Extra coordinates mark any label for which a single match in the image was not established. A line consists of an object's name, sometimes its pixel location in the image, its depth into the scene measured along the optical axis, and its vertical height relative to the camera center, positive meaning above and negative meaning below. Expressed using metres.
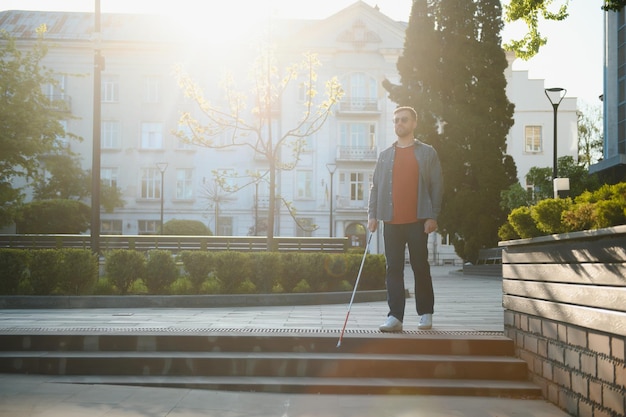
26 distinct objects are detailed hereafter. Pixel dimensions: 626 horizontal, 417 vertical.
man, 6.86 +0.18
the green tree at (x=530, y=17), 11.43 +3.64
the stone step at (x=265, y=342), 6.30 -1.09
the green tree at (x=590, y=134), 56.09 +7.78
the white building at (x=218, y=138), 49.59 +7.20
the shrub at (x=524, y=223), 5.91 +0.04
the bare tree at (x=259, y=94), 18.61 +3.63
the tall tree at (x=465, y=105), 30.00 +5.57
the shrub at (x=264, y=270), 12.71 -0.83
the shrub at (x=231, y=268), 12.63 -0.80
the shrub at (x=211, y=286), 12.71 -1.16
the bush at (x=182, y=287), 12.59 -1.17
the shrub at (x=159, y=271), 12.56 -0.86
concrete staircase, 5.78 -1.21
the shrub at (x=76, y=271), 12.35 -0.87
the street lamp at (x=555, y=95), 21.95 +4.31
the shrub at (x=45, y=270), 12.30 -0.85
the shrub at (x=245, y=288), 12.77 -1.20
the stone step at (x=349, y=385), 5.70 -1.34
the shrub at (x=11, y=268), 12.32 -0.82
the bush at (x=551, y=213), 5.44 +0.12
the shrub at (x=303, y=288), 13.26 -1.21
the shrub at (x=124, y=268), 12.50 -0.81
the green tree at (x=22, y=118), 23.08 +3.60
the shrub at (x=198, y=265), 12.66 -0.75
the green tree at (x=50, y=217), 40.56 +0.36
